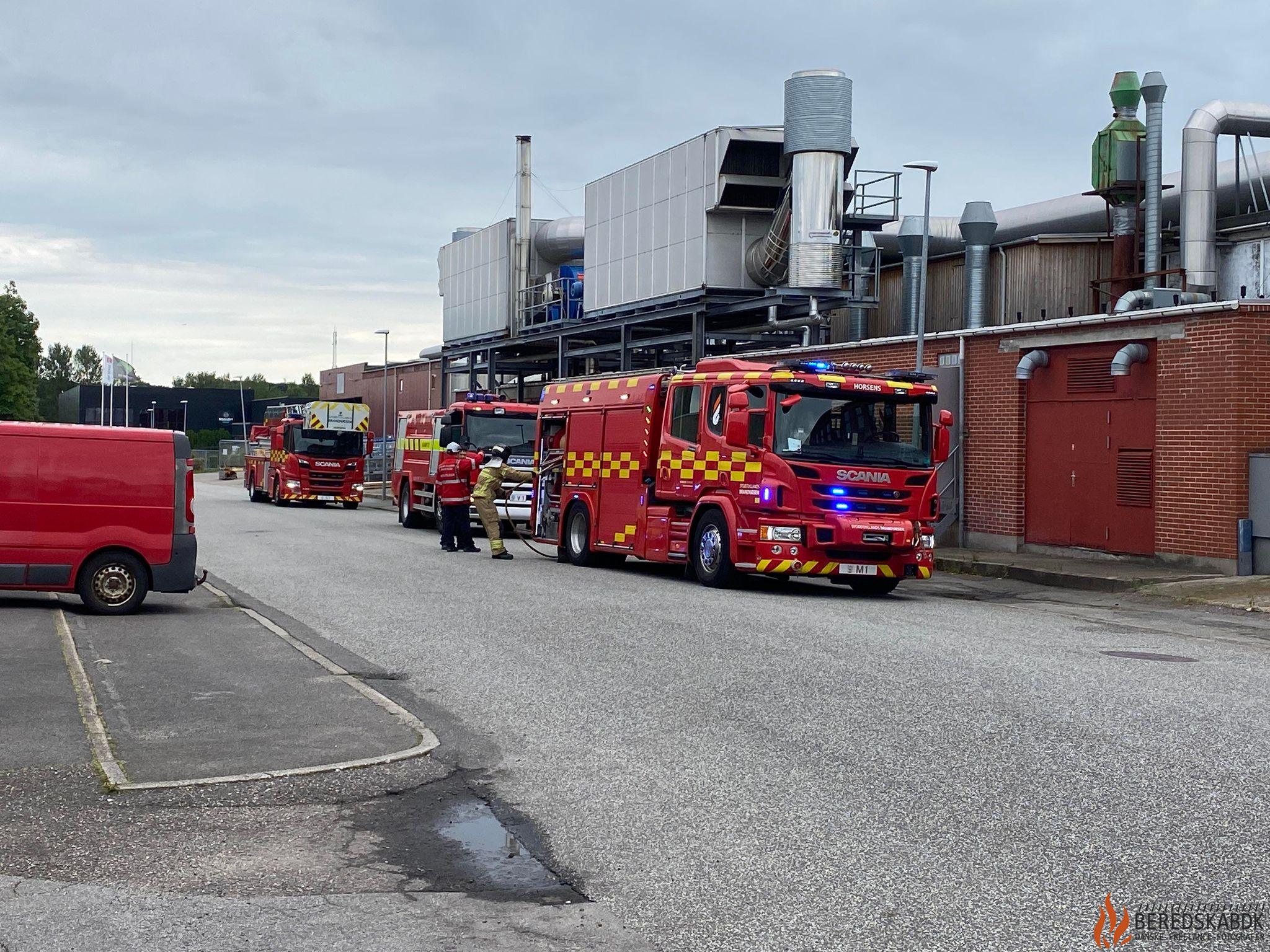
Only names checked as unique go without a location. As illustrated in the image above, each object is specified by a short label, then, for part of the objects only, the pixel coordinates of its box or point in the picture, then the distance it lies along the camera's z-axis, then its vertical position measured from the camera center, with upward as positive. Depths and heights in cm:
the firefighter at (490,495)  2403 -54
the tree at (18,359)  9775 +736
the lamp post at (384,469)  4988 -23
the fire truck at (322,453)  4272 +29
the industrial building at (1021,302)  1989 +343
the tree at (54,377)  17150 +1112
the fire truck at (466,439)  2953 +51
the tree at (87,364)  18900 +1315
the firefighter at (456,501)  2392 -63
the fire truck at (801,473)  1714 -11
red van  1392 -48
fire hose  2358 -135
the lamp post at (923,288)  2367 +302
